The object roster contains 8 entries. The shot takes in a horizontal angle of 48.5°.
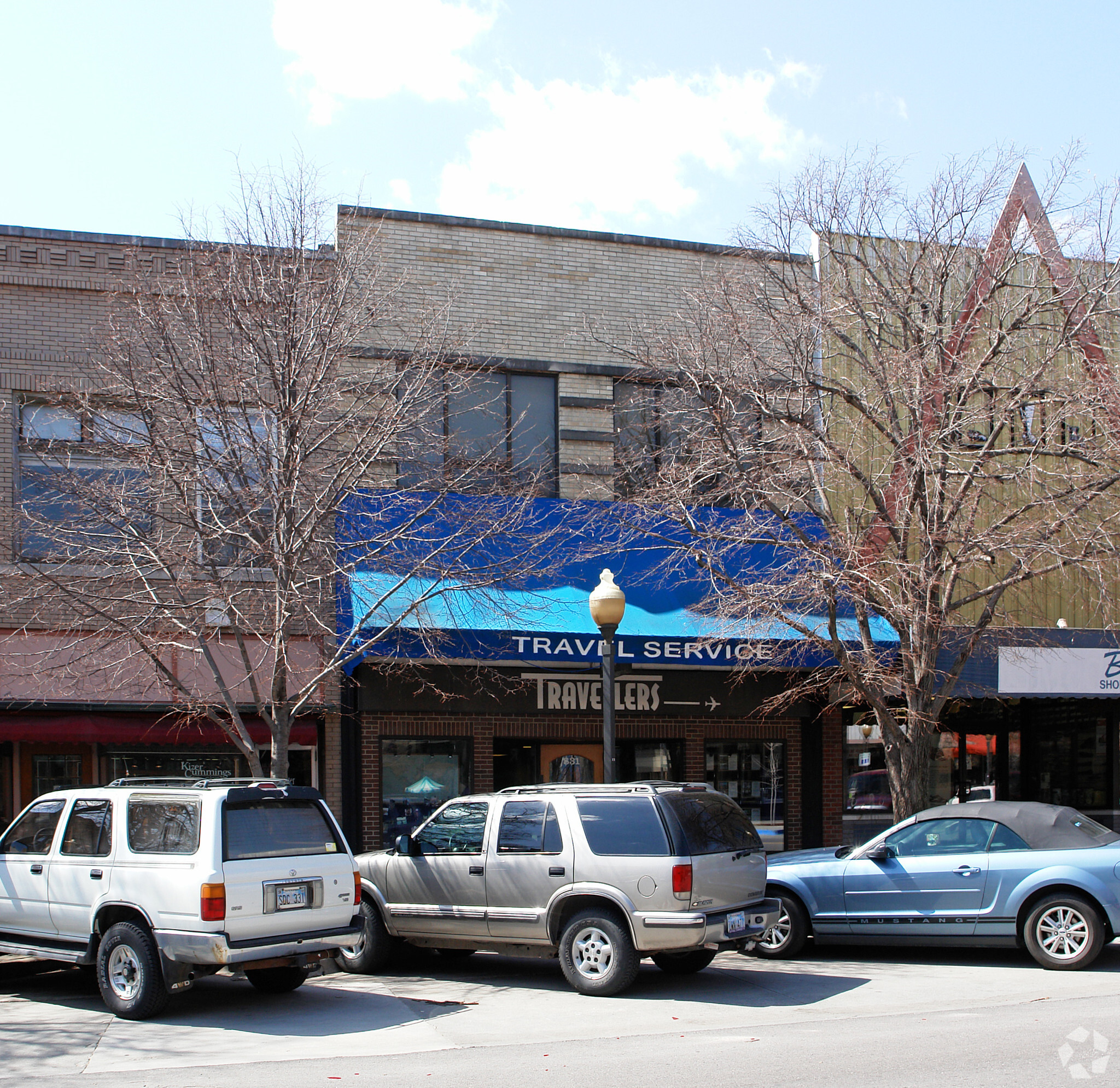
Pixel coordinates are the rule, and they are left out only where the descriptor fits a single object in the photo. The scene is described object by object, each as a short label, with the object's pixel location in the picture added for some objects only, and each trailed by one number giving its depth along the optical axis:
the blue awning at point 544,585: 14.31
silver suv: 9.82
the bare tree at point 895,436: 13.75
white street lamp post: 12.37
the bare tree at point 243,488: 12.70
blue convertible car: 10.67
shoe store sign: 17.03
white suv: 8.98
